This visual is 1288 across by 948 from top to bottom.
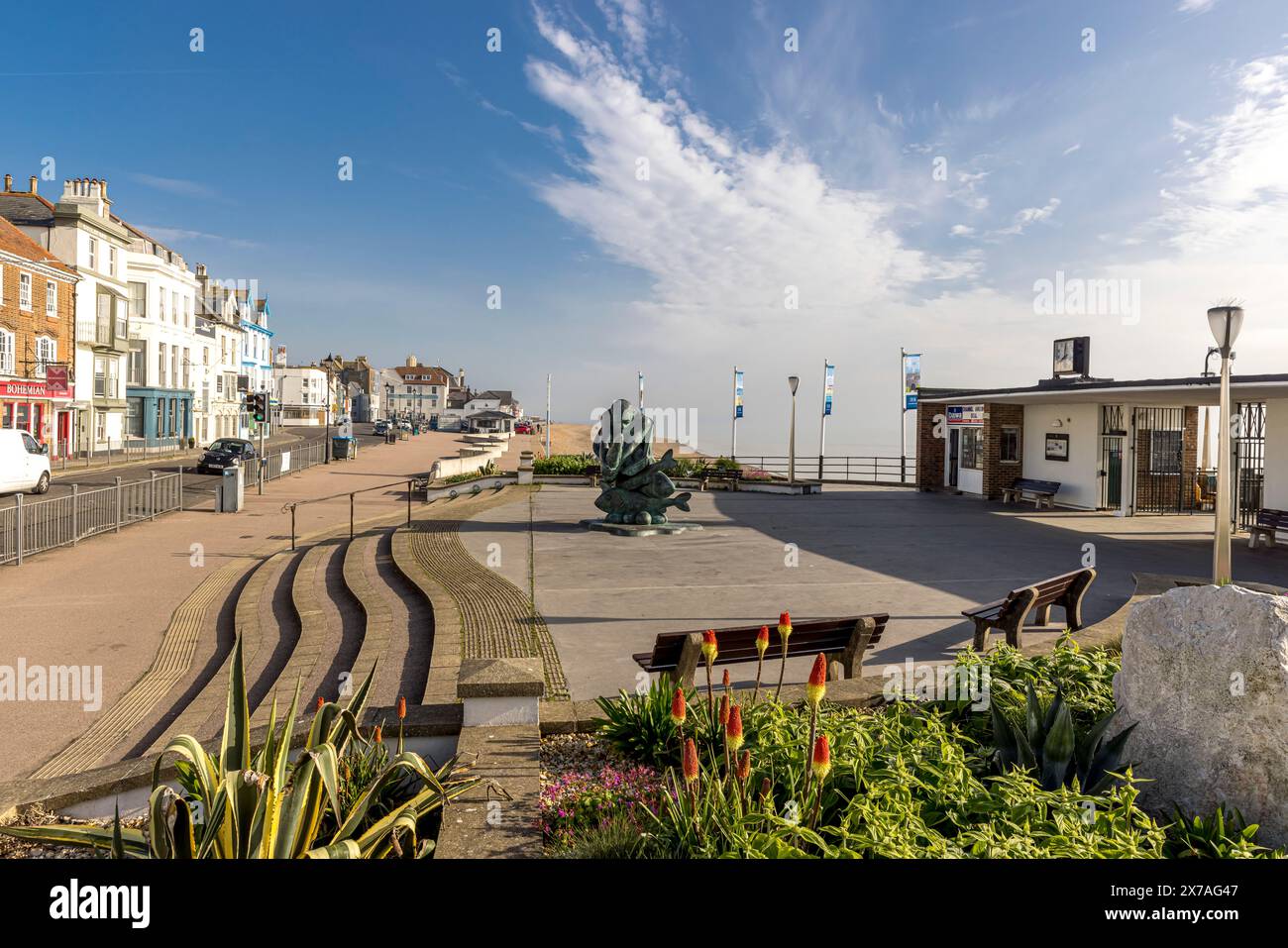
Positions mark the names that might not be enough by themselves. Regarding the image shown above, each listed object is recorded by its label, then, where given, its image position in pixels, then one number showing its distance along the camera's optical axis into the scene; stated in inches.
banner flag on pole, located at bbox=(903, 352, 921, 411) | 1202.6
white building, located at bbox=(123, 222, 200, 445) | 1913.1
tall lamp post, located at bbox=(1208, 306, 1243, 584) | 345.4
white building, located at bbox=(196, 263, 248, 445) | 2413.9
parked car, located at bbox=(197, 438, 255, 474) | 1288.1
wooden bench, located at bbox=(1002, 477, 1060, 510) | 927.7
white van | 846.5
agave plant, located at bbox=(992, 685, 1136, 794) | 170.9
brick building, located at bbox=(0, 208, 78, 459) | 1347.2
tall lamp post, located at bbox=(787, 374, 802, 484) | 1114.1
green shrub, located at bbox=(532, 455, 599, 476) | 1140.5
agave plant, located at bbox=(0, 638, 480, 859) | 127.6
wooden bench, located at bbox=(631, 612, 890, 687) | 238.7
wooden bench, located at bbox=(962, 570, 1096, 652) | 312.5
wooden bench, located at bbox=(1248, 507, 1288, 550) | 618.2
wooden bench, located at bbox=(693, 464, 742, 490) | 1127.5
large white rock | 156.9
